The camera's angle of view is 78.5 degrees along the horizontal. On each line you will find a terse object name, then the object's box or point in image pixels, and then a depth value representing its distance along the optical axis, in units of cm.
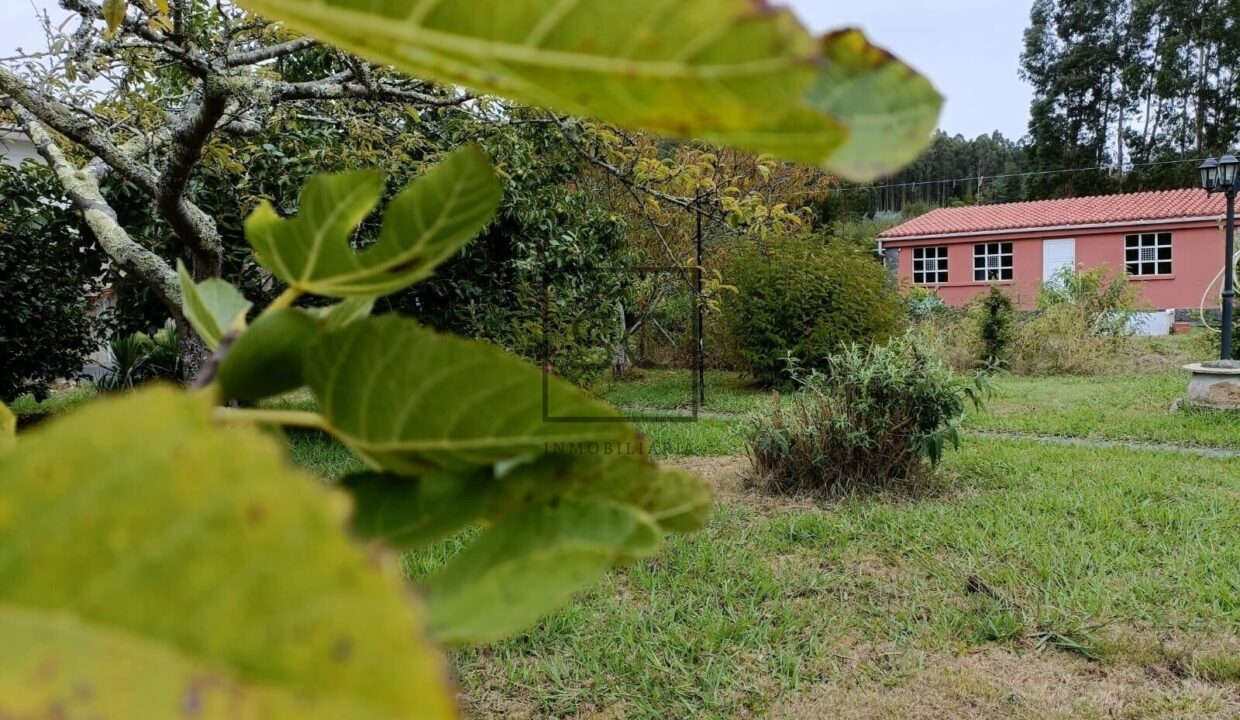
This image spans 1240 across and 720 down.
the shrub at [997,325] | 960
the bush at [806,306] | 806
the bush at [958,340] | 954
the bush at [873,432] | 412
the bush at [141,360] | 741
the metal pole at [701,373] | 705
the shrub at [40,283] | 569
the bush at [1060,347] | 938
